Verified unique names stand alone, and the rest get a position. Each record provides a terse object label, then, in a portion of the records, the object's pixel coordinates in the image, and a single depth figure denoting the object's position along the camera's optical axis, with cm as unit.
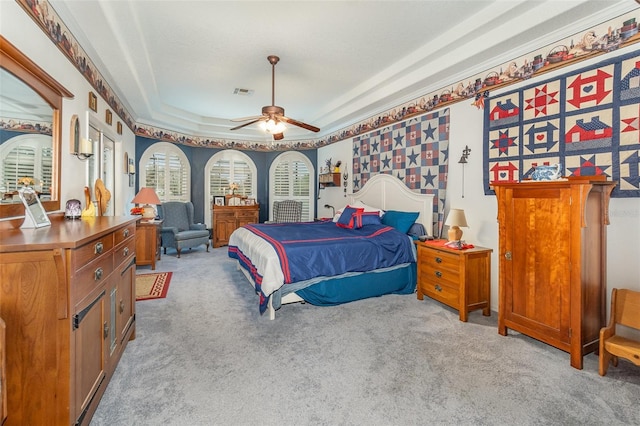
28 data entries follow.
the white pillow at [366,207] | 469
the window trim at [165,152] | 633
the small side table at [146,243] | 485
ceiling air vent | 502
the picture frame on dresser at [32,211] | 177
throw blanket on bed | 316
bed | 313
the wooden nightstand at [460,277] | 307
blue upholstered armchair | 586
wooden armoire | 221
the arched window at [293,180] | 771
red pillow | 442
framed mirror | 178
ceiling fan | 379
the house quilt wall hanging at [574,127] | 236
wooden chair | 201
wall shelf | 637
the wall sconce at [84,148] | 294
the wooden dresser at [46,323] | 131
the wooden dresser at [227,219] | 688
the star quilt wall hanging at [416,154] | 398
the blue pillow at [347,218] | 455
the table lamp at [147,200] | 512
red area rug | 368
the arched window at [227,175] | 744
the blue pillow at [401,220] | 416
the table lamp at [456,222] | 327
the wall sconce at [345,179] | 612
